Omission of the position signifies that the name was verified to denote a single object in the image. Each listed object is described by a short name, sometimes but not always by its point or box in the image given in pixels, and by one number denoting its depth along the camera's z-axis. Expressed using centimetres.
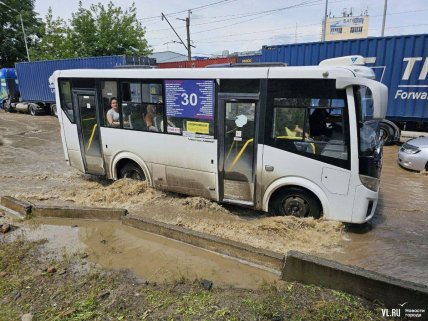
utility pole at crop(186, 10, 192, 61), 2773
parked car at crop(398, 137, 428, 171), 852
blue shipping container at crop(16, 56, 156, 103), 1836
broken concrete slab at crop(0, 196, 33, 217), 618
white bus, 482
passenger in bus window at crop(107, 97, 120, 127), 688
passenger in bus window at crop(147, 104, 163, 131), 639
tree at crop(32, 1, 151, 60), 2667
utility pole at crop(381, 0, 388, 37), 2938
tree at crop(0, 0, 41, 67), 3641
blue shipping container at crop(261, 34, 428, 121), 1117
